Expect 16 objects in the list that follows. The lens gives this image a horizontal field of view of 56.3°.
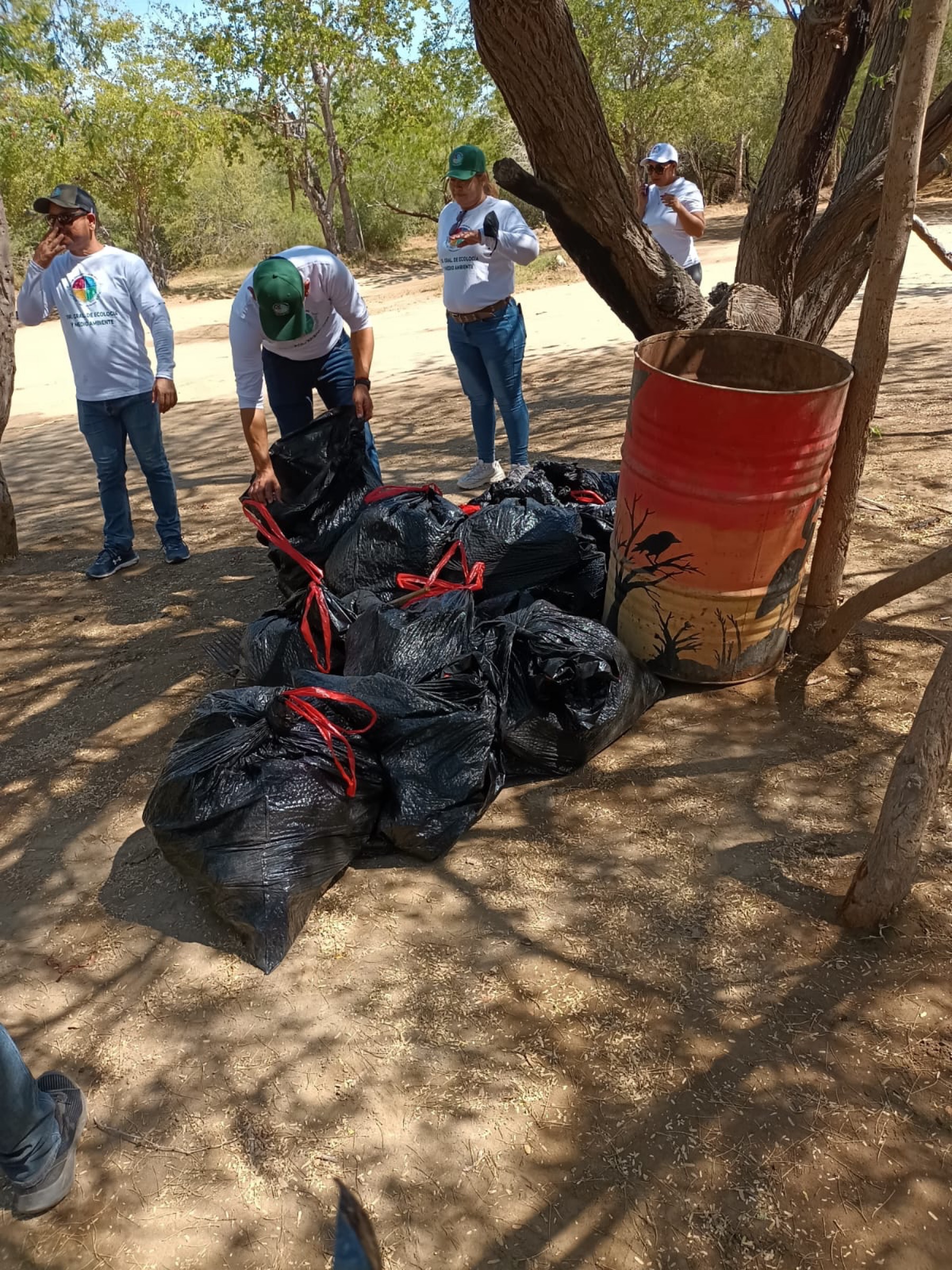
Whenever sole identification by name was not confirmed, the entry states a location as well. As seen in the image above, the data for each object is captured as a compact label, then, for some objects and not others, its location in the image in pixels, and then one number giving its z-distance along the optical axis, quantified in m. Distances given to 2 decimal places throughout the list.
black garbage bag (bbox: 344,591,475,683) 2.79
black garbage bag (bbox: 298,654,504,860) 2.46
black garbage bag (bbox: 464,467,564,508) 3.66
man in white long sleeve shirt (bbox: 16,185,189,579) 3.96
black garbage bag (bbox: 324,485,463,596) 3.42
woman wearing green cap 4.45
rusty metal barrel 2.61
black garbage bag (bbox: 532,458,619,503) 3.90
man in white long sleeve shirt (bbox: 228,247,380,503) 3.42
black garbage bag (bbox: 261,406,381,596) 3.69
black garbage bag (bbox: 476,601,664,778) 2.70
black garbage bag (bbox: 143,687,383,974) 2.23
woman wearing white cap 5.38
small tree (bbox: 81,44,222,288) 17.62
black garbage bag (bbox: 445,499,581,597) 3.34
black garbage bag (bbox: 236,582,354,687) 3.05
